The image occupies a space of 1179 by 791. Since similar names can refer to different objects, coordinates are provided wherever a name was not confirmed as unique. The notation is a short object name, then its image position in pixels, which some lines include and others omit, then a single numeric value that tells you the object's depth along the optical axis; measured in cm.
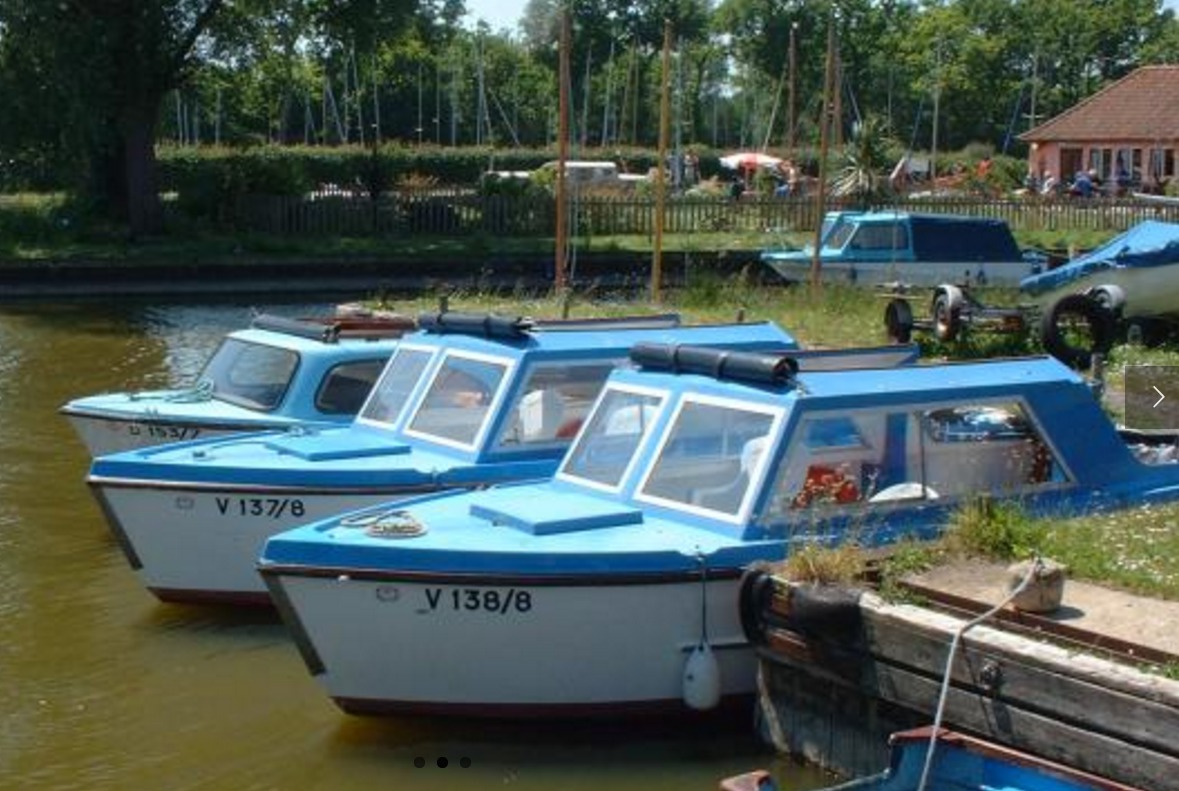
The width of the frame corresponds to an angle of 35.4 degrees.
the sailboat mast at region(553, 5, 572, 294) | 2412
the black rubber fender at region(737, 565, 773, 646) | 1007
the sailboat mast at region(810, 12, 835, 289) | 2538
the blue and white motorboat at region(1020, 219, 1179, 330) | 2178
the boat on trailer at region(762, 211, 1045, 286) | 3394
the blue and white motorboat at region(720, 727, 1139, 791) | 843
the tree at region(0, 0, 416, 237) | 4350
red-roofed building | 6631
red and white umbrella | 7575
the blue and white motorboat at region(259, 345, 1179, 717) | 1022
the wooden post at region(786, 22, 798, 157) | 3170
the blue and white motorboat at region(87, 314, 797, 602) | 1309
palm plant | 4853
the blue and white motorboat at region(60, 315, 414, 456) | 1566
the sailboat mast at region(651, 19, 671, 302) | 2284
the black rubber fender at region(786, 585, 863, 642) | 963
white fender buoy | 1024
